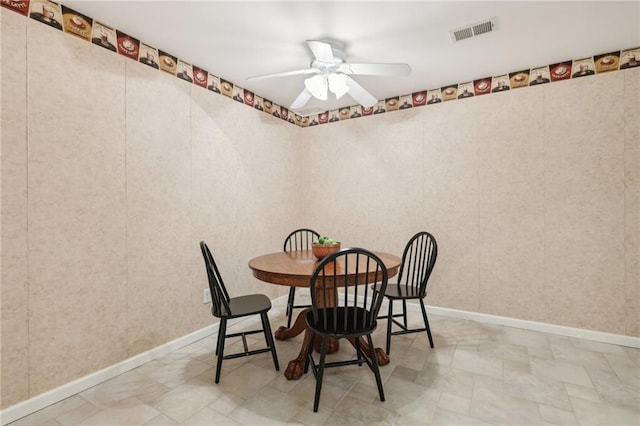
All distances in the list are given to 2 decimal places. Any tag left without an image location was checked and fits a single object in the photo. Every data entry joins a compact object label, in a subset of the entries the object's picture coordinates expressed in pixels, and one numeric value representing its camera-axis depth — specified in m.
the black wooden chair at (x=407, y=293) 2.38
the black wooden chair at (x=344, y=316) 1.71
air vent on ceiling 2.10
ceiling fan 2.06
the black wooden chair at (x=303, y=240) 3.88
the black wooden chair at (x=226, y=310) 2.01
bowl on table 2.34
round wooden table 1.94
